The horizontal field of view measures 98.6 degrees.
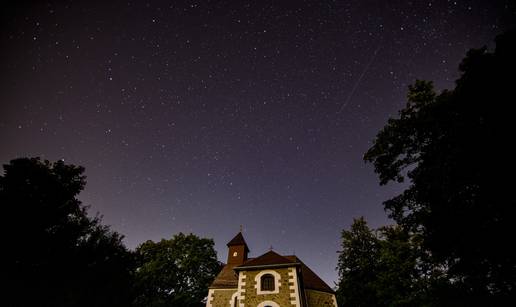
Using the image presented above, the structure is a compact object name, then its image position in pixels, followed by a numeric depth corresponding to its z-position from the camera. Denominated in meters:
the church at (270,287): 15.37
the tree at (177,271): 26.84
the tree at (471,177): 8.20
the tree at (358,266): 22.50
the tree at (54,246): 10.95
